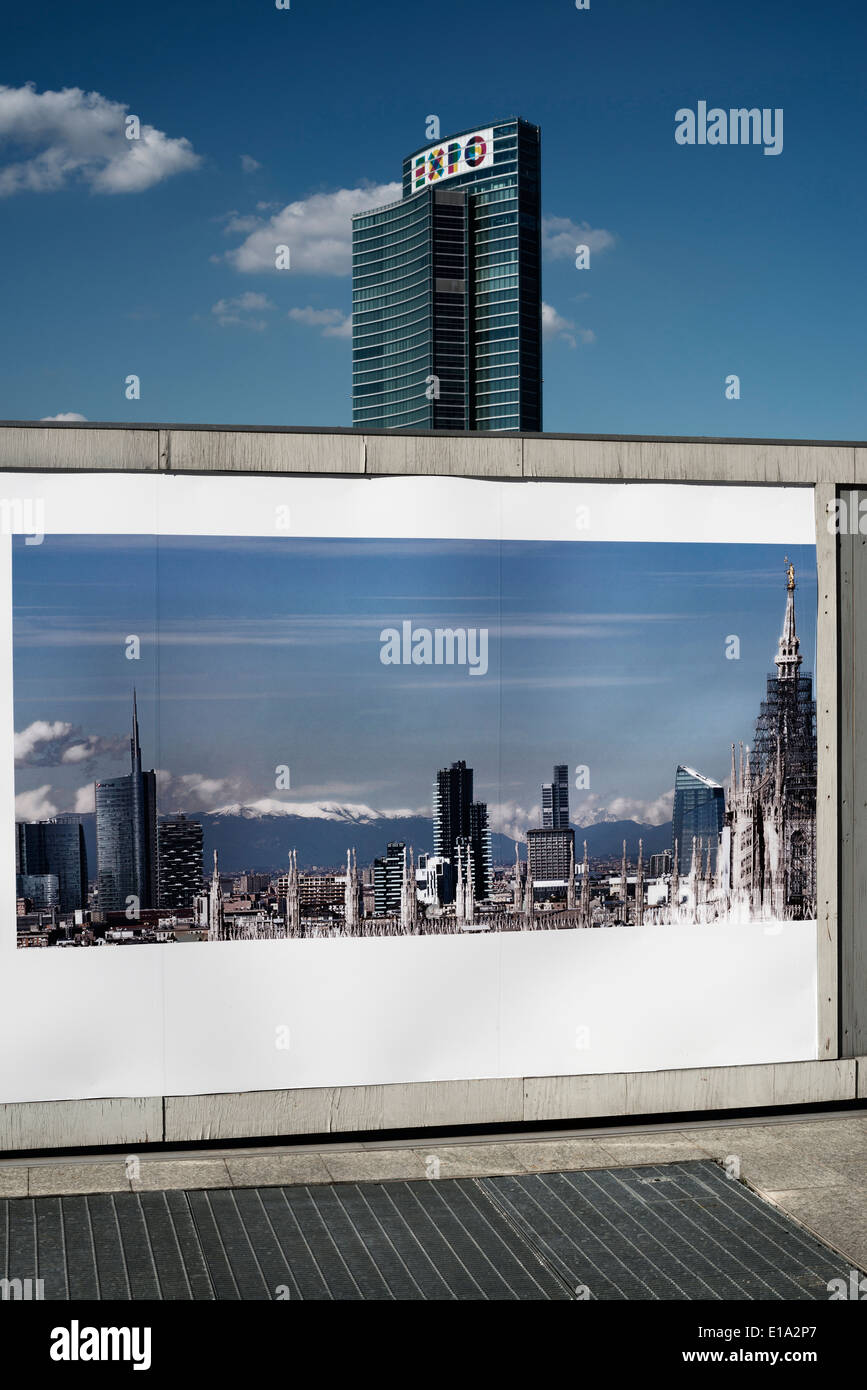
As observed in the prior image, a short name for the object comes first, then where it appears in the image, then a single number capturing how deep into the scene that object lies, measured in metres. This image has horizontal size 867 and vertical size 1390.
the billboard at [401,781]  7.23
